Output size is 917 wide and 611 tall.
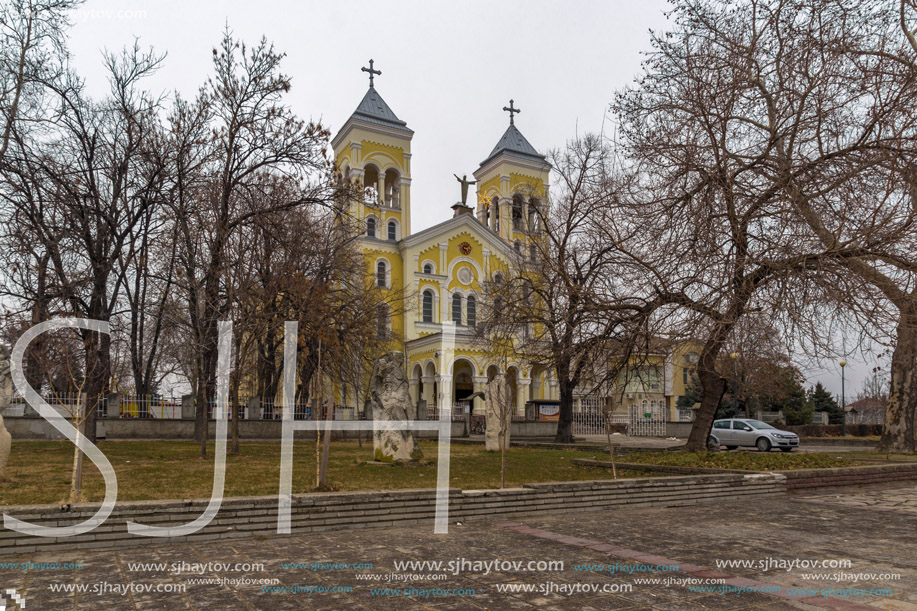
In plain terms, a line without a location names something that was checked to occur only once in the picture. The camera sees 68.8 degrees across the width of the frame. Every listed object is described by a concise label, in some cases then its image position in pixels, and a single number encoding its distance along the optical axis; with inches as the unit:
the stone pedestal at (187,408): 1001.5
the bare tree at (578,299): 579.2
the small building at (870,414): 2184.3
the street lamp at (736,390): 1266.6
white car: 949.2
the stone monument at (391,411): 556.7
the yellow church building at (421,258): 1648.6
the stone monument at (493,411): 772.3
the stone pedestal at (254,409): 1002.7
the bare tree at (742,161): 463.8
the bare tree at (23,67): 666.8
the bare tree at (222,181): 641.0
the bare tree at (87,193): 681.0
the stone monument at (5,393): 385.7
